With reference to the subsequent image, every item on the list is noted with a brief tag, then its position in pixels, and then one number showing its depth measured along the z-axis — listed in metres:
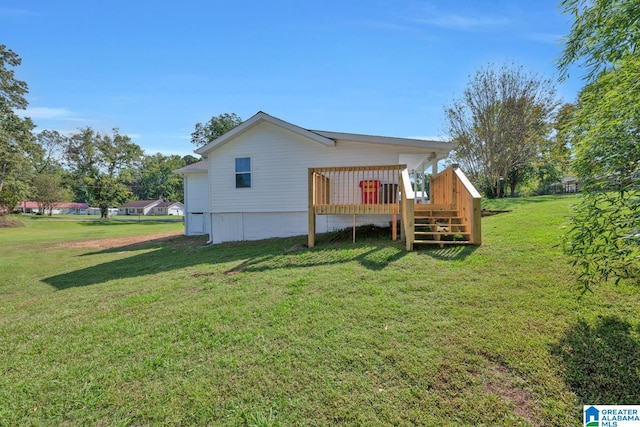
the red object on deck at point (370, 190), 8.64
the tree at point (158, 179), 65.94
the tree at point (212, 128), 37.62
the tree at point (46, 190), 39.62
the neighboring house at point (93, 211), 73.25
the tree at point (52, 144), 47.44
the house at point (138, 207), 64.38
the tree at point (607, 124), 2.28
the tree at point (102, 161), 40.28
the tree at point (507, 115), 16.30
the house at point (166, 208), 66.88
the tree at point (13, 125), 27.06
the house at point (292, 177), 8.77
